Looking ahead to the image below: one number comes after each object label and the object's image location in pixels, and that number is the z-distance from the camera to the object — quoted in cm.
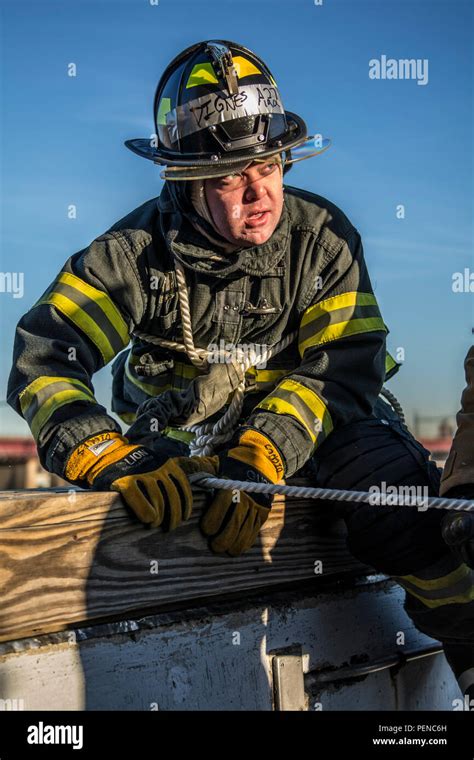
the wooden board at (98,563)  226
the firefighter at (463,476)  249
